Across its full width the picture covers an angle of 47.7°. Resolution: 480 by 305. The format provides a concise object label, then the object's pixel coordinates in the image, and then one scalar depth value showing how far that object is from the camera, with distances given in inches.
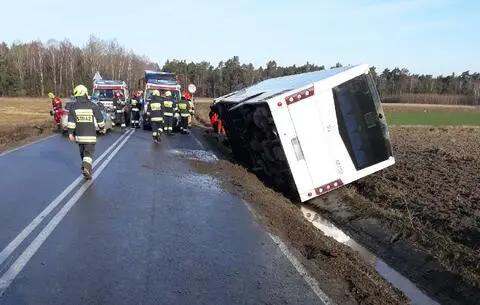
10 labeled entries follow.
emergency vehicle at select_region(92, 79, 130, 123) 1099.9
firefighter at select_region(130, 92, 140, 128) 1028.6
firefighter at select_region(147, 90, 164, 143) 719.7
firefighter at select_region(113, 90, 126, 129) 1034.7
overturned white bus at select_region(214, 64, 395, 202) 367.9
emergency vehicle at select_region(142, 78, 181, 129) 1033.9
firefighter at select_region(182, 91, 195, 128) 949.9
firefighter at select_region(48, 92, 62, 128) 899.6
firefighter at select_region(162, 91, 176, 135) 776.3
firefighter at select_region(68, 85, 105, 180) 409.4
